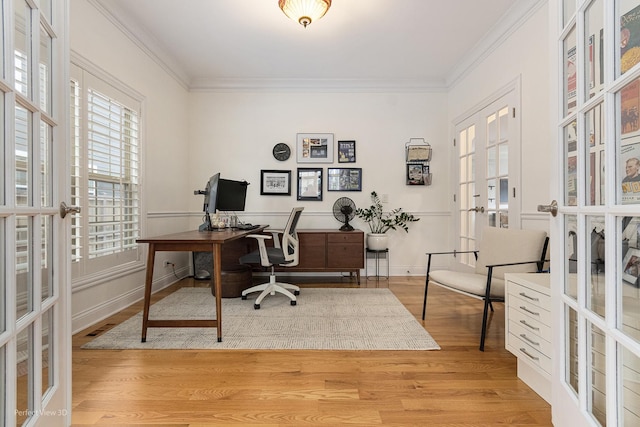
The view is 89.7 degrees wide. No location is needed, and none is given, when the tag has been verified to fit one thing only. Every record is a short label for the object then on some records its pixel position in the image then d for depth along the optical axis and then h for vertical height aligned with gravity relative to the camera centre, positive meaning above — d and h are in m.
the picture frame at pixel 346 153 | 4.59 +0.85
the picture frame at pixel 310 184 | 4.59 +0.41
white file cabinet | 1.59 -0.62
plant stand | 4.45 -0.65
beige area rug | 2.25 -0.92
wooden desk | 2.28 -0.33
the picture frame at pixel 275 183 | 4.59 +0.42
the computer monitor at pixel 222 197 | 3.24 +0.18
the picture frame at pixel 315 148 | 4.58 +0.92
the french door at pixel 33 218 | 0.89 -0.02
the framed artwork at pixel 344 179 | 4.58 +0.48
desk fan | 4.32 +0.03
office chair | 3.18 -0.45
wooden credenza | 4.09 -0.49
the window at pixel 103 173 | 2.54 +0.35
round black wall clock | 4.58 +0.86
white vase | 4.24 -0.39
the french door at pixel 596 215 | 0.81 -0.01
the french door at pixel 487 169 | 3.09 +0.47
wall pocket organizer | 4.51 +0.73
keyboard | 3.42 -0.16
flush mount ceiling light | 2.55 +1.65
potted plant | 4.51 -0.08
